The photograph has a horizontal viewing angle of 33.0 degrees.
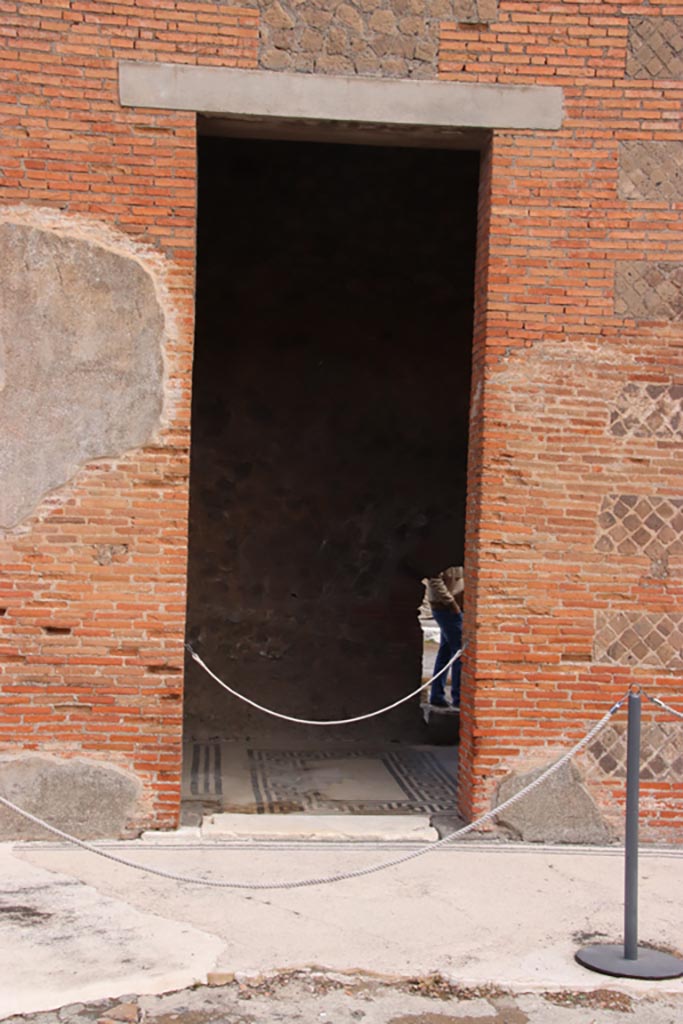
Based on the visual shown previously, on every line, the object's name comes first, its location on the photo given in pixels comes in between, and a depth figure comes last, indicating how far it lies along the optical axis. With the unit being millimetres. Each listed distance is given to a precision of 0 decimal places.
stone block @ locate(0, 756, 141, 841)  5465
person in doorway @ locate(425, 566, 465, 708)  9297
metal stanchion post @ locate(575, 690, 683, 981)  3949
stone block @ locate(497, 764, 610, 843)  5668
